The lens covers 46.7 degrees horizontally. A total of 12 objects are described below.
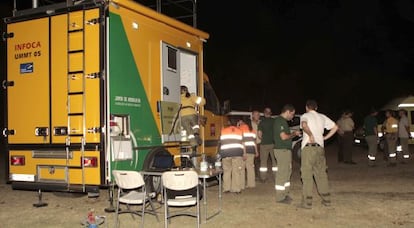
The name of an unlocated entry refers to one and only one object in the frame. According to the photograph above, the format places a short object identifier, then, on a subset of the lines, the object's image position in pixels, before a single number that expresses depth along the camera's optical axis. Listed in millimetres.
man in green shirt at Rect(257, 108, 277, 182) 11398
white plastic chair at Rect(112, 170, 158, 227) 6598
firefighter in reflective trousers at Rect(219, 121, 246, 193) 9922
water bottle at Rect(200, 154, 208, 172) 7677
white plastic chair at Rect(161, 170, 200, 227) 6457
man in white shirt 8344
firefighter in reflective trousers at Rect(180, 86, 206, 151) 9219
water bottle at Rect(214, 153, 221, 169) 8108
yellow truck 7250
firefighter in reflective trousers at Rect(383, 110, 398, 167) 14641
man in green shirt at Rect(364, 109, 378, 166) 14438
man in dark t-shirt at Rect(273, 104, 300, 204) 8750
